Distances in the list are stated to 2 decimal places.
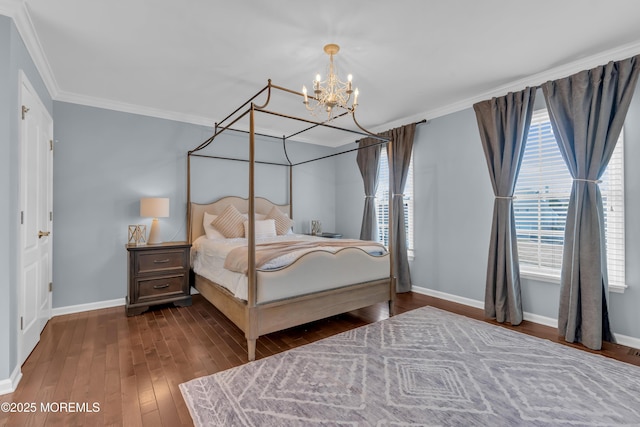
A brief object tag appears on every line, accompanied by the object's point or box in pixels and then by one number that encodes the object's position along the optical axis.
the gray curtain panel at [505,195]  3.29
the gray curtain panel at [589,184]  2.67
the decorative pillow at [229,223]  4.34
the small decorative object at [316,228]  5.51
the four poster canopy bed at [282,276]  2.59
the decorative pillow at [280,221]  4.85
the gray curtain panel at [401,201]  4.57
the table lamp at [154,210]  3.71
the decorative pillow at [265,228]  4.49
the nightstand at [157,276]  3.53
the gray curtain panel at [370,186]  5.15
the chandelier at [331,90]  2.57
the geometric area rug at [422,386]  1.78
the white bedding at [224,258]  2.74
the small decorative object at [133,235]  3.81
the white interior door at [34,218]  2.39
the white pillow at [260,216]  4.99
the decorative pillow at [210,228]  4.27
